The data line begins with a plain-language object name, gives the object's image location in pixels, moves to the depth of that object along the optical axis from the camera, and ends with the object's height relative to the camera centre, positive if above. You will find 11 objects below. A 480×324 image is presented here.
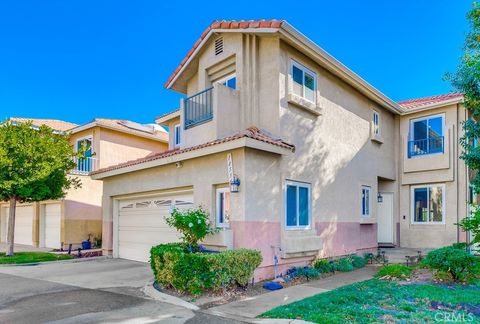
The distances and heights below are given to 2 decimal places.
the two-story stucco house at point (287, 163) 10.48 +0.89
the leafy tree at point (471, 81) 10.95 +3.38
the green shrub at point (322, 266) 11.70 -2.41
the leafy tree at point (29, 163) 14.72 +1.00
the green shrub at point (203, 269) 8.29 -1.84
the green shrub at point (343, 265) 12.31 -2.51
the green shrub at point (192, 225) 9.45 -0.92
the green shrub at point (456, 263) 9.51 -1.87
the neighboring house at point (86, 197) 19.83 -0.48
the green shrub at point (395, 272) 10.48 -2.35
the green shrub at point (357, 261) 13.24 -2.58
